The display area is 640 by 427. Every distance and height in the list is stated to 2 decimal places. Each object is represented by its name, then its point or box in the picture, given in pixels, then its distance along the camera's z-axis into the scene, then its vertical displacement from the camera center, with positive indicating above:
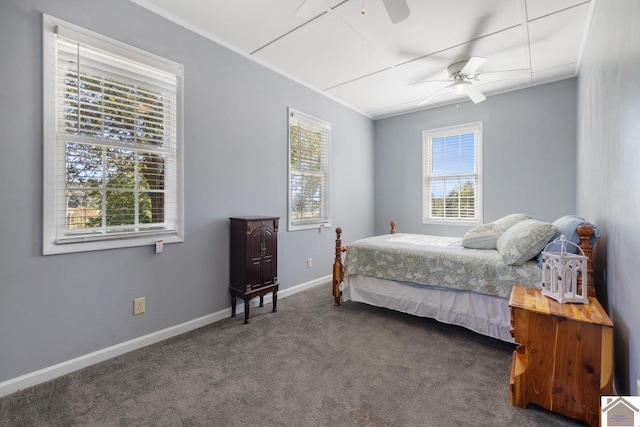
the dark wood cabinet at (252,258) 2.86 -0.48
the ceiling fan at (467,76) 3.04 +1.50
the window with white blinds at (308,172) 3.84 +0.55
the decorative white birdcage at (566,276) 1.70 -0.38
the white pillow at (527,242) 2.20 -0.22
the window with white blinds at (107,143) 1.96 +0.50
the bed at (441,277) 2.28 -0.60
